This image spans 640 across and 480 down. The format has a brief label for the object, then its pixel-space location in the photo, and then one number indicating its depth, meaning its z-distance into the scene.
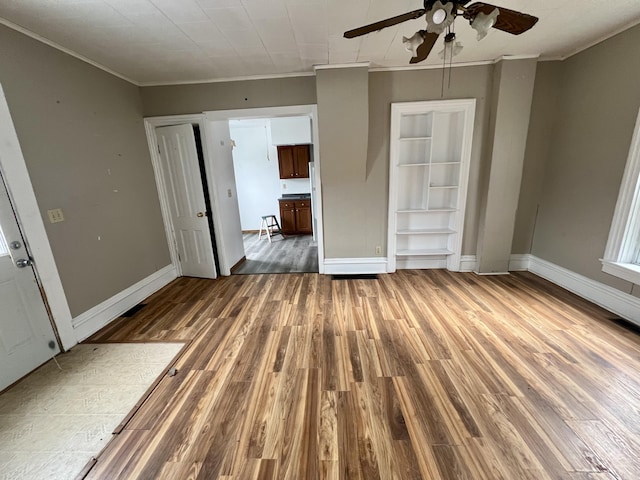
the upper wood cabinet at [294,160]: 5.98
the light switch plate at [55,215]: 2.19
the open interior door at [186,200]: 3.36
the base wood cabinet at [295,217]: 5.99
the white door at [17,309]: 1.91
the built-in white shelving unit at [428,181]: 3.23
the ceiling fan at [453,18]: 1.32
